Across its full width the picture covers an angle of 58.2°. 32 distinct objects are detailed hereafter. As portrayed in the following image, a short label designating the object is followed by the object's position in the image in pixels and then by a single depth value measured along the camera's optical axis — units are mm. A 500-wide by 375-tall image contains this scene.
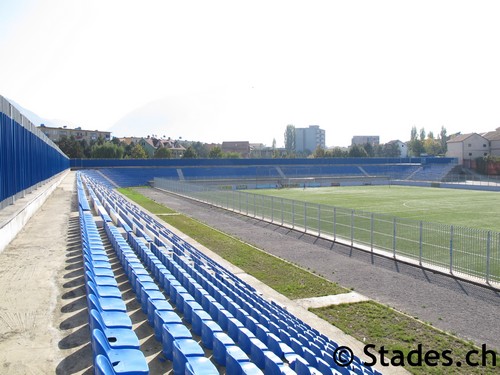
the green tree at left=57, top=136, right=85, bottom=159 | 99500
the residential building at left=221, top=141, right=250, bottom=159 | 192500
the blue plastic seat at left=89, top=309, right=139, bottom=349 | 4871
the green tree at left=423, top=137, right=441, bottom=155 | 169000
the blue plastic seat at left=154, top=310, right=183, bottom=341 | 6027
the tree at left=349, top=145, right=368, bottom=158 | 126125
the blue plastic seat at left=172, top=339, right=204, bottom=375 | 4961
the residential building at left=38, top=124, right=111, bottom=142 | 132125
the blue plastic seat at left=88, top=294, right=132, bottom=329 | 5477
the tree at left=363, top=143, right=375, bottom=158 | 140450
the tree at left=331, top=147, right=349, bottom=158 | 134500
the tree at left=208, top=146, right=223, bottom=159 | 126512
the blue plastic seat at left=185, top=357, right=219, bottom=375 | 4539
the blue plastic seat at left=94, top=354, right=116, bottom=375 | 3682
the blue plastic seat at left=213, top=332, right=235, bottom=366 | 5742
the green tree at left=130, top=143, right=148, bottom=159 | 111312
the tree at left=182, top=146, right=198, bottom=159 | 115438
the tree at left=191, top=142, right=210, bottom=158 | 165125
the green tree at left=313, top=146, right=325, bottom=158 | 139250
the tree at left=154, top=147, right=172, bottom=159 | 111500
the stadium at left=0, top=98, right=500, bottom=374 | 5742
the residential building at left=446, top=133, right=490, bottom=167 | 90562
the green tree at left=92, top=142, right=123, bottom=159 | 100688
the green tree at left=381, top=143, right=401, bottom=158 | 168700
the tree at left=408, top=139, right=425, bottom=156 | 153500
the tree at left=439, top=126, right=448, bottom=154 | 170662
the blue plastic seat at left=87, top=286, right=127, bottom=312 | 5968
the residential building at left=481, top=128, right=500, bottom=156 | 89438
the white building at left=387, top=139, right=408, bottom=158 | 187625
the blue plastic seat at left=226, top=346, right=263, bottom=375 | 4883
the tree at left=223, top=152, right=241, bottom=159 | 131750
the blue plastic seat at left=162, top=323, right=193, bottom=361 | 5535
